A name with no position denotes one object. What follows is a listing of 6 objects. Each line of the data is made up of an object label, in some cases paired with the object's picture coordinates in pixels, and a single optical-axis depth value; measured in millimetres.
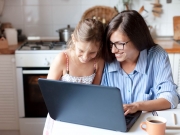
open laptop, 1101
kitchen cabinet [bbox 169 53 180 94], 2442
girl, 1453
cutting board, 2812
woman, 1466
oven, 2451
